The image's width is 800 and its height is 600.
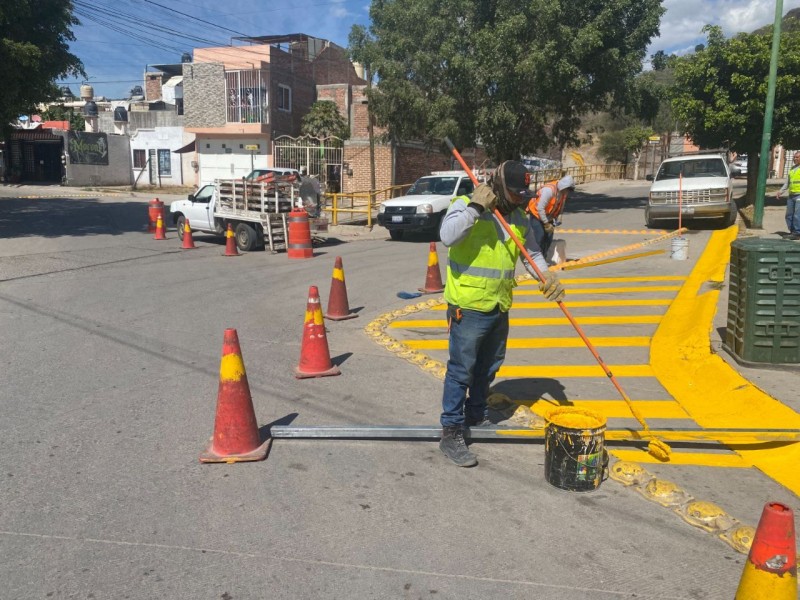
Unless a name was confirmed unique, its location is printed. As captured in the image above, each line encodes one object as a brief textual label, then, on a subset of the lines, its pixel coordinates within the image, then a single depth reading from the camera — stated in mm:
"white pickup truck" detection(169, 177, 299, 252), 16188
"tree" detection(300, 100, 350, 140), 36812
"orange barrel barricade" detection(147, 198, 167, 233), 19953
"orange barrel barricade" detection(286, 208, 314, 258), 15242
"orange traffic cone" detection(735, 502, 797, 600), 2738
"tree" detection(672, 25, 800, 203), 20141
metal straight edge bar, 4891
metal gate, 33281
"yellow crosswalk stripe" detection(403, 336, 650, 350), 7766
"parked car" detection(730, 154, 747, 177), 50397
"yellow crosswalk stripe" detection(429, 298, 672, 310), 9953
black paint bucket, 4133
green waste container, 6051
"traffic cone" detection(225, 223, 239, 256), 15594
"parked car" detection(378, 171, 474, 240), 18125
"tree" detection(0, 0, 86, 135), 16519
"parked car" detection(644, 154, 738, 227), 18422
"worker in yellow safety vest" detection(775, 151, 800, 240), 13625
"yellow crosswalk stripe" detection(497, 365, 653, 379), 6688
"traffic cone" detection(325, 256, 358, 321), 9195
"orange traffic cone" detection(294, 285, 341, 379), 6594
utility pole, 15652
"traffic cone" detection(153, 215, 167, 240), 18484
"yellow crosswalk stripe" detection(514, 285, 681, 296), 10908
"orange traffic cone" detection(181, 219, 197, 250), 16656
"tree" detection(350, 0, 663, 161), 23016
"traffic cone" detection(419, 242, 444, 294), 11125
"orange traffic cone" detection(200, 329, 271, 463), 4656
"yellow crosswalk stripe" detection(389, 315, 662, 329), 8859
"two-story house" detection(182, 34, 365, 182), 36625
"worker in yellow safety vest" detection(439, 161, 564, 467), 4426
